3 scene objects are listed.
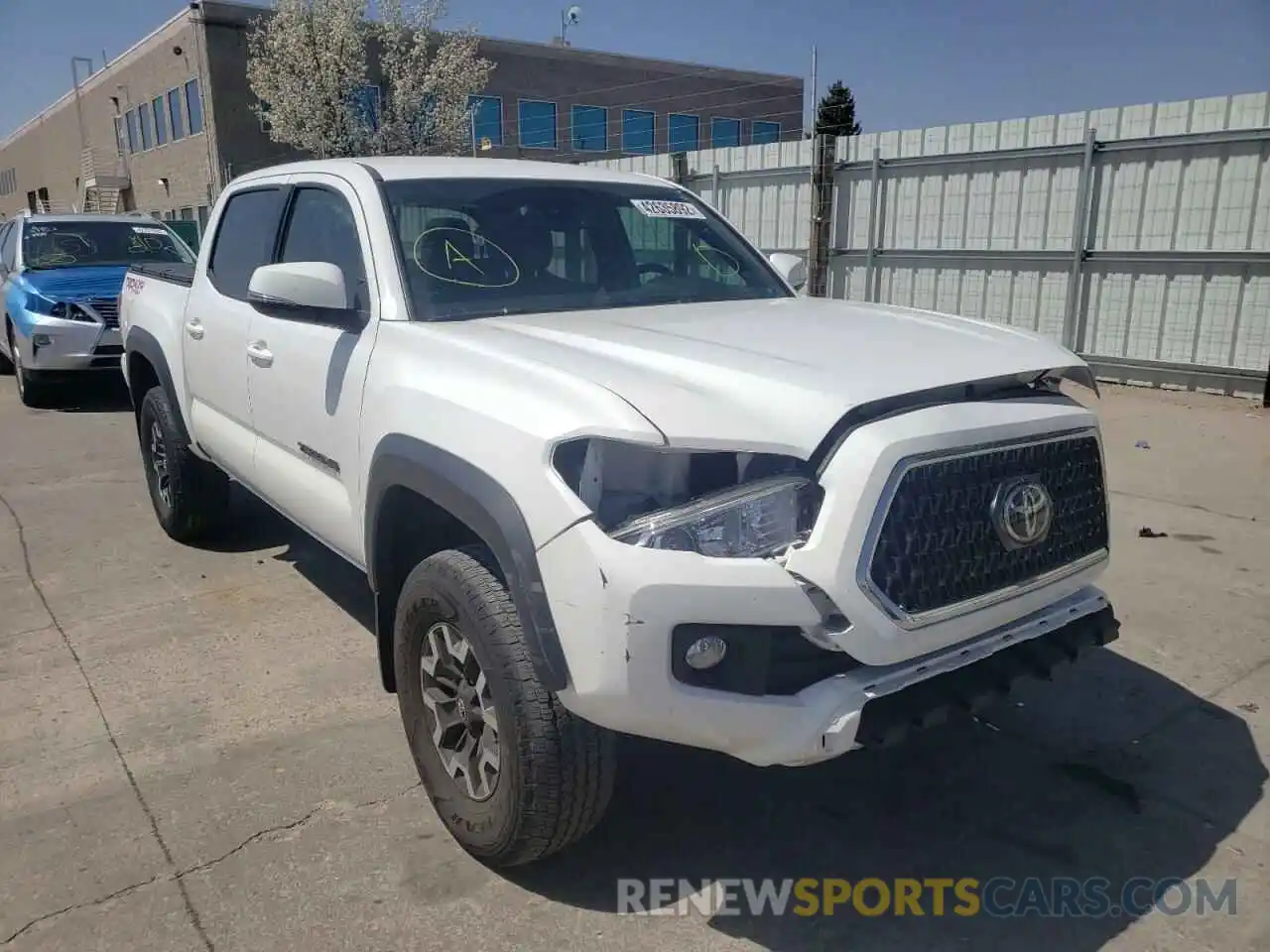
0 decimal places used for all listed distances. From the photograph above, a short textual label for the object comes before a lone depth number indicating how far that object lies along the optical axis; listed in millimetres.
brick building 30531
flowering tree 26828
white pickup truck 2119
